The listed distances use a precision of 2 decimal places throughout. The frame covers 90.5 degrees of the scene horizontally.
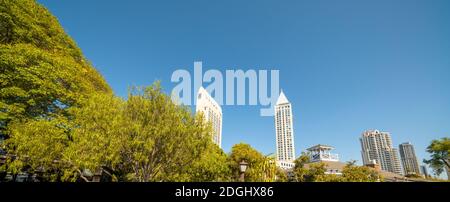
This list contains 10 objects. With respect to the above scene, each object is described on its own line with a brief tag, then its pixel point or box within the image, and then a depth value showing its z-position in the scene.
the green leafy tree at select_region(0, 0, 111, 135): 12.39
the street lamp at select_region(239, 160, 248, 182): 10.29
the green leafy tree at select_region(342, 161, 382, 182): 26.02
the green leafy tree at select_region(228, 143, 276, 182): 15.35
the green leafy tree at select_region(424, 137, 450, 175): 35.72
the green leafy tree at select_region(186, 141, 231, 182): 10.37
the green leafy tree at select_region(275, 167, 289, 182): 27.25
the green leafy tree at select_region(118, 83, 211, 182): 9.07
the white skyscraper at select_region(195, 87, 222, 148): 107.12
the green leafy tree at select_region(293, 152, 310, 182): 28.87
